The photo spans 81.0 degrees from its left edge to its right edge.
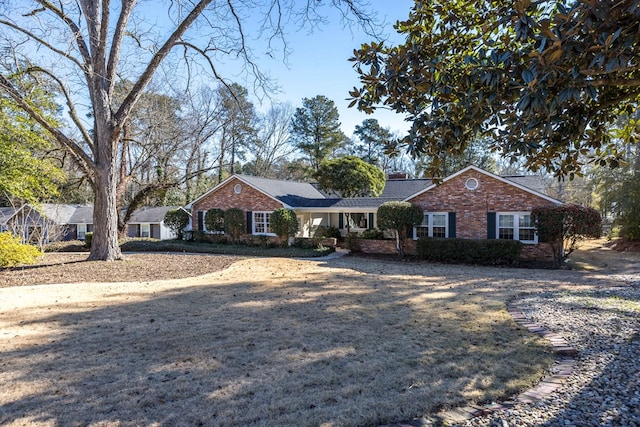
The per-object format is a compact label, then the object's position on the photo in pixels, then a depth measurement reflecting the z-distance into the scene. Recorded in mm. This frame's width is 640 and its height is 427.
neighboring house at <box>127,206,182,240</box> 32312
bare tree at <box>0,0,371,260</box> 11227
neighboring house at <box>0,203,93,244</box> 28484
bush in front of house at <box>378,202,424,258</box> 16156
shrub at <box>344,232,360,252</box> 18078
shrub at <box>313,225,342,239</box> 21953
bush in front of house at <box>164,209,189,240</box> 22578
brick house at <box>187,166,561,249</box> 15445
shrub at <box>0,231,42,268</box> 10922
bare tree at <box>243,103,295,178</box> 38312
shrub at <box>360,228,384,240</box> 18219
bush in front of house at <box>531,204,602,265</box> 13148
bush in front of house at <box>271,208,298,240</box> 18844
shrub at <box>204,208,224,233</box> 21080
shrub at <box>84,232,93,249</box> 21050
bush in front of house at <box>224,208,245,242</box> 20500
